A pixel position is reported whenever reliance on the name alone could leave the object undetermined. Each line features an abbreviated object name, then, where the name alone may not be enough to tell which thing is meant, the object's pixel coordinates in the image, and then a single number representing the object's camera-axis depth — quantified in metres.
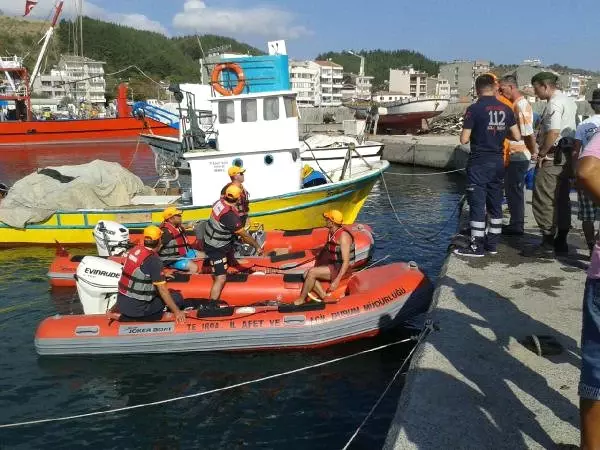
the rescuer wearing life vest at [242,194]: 8.94
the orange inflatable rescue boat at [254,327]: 6.89
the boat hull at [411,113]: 37.09
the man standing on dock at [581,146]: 5.08
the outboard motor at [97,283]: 7.72
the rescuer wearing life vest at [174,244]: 8.70
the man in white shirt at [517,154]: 7.30
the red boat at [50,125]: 42.22
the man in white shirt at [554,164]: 6.60
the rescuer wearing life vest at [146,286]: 6.58
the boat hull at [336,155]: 20.27
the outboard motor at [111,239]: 9.93
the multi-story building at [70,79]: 87.94
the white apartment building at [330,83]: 106.31
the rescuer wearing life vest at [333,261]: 6.96
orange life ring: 11.88
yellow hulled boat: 11.96
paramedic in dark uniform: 6.50
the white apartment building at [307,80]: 94.56
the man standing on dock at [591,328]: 2.28
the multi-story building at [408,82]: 110.94
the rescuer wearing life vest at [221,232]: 7.71
